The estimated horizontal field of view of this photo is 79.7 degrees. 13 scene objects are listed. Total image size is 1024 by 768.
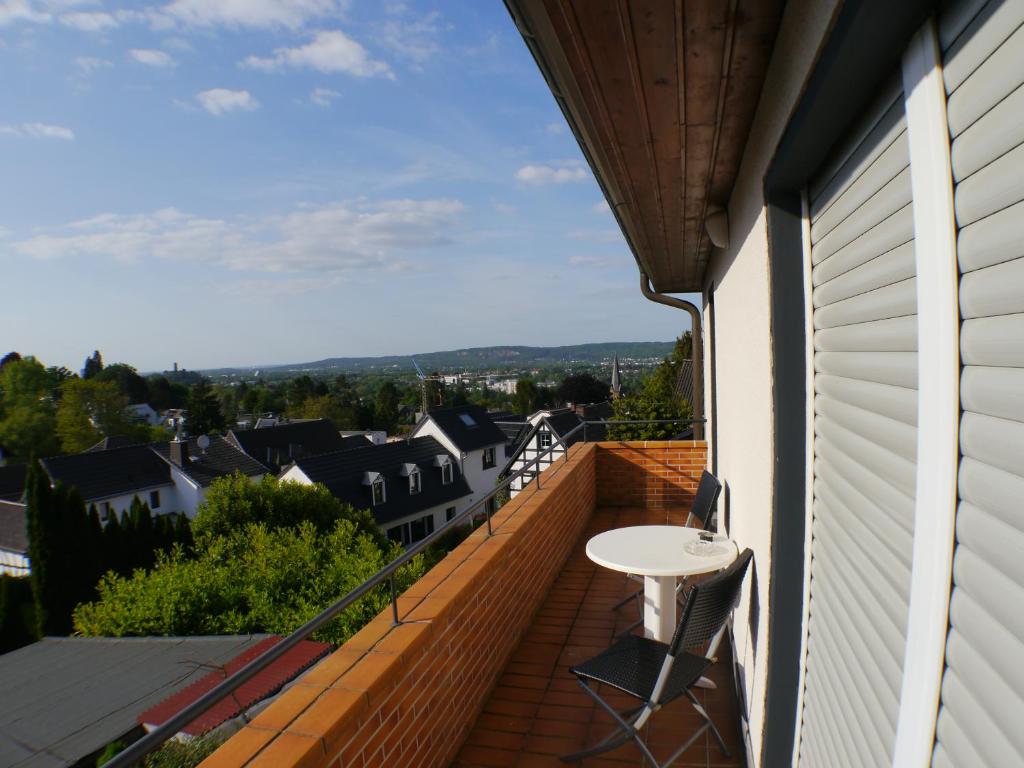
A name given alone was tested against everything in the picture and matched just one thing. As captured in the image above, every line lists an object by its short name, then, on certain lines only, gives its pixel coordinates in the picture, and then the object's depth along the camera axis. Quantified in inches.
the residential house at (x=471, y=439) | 1478.8
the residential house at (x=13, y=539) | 1167.0
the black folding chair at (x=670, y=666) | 97.1
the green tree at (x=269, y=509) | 808.3
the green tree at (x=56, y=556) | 735.1
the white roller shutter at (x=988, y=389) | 28.9
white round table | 124.7
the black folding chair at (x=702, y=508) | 162.7
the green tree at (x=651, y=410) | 427.8
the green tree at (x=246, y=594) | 561.9
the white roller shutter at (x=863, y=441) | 45.2
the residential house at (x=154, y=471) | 1322.6
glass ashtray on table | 130.5
